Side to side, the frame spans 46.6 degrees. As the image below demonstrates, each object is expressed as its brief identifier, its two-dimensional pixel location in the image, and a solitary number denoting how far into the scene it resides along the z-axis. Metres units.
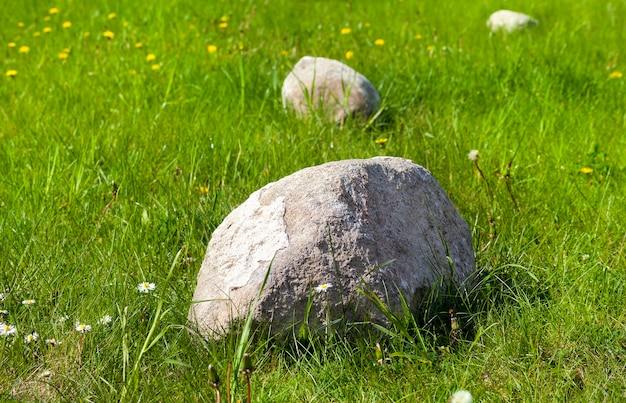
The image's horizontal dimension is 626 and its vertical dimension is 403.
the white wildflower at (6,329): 2.37
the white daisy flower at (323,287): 2.39
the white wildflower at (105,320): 2.45
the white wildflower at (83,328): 2.39
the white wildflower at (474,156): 3.21
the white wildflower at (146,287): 2.60
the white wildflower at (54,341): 2.37
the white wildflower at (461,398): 1.78
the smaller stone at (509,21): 6.20
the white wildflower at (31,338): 2.41
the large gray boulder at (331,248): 2.41
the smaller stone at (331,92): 4.50
